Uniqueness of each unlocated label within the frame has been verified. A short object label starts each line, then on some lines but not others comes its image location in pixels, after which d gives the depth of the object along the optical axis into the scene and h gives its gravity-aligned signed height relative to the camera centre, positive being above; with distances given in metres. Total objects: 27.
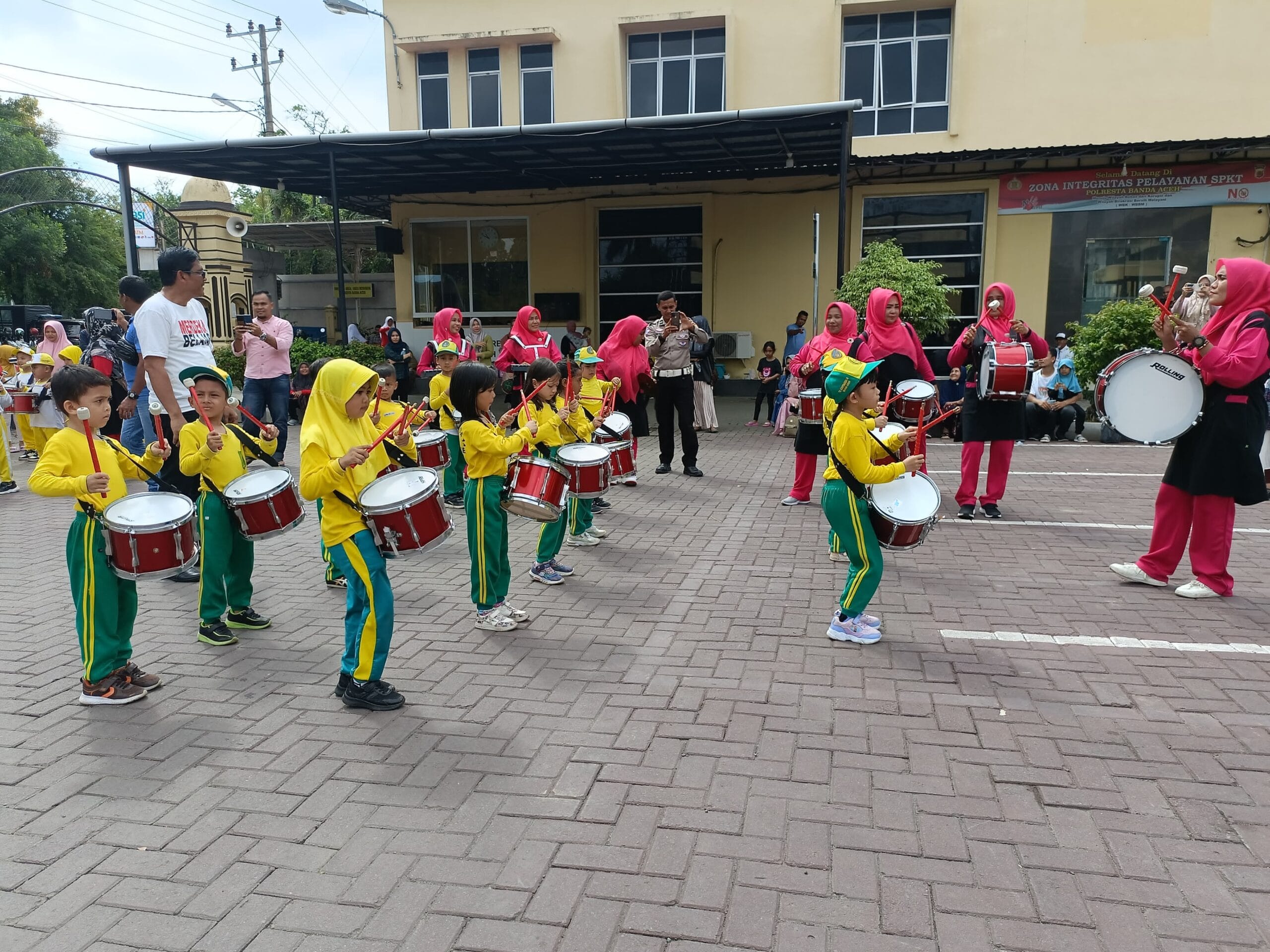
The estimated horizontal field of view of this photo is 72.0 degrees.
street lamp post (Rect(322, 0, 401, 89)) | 18.30 +6.56
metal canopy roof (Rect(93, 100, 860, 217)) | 13.09 +2.85
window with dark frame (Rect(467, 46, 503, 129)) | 18.83 +4.97
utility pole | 36.09 +10.79
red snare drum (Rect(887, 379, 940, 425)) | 7.11 -0.65
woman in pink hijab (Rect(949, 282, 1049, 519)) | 7.66 -0.36
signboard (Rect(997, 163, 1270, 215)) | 15.47 +2.40
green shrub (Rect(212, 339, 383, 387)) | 15.41 -0.58
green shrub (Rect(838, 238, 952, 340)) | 13.77 +0.58
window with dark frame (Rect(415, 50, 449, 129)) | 19.06 +5.04
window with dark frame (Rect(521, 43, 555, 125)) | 18.53 +4.98
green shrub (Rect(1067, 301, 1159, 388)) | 12.82 -0.18
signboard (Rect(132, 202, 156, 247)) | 22.00 +2.36
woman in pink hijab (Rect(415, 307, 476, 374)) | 9.64 -0.11
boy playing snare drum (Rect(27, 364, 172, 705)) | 3.98 -1.03
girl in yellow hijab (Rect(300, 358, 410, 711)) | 3.90 -0.86
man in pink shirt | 9.12 -0.38
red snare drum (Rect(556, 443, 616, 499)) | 6.07 -1.02
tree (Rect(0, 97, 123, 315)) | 32.66 +3.39
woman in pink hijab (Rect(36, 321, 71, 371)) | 11.20 -0.23
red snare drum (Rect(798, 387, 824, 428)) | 7.74 -0.74
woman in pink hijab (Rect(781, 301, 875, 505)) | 7.89 -0.28
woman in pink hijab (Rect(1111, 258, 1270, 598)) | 5.27 -0.71
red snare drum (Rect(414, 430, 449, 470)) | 6.85 -0.99
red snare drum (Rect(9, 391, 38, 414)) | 10.28 -0.94
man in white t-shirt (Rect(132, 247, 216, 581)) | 5.49 -0.08
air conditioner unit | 17.73 -0.44
